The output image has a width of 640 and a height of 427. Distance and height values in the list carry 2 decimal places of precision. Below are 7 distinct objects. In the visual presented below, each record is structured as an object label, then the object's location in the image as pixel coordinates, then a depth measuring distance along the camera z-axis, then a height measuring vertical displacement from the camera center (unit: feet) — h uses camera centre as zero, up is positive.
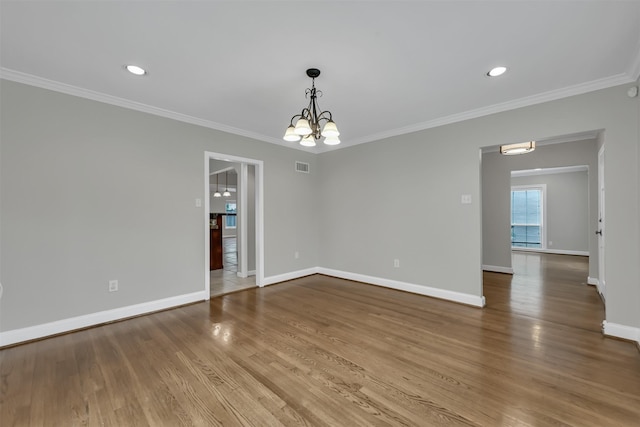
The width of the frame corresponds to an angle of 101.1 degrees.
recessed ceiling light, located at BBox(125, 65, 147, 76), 8.29 +4.66
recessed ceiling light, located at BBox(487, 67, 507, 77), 8.39 +4.63
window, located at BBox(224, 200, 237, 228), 45.15 +0.43
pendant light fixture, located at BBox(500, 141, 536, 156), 13.31 +3.58
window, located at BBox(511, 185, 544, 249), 28.02 -0.40
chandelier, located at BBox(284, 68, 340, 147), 7.82 +2.59
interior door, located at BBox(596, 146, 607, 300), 12.39 -1.37
